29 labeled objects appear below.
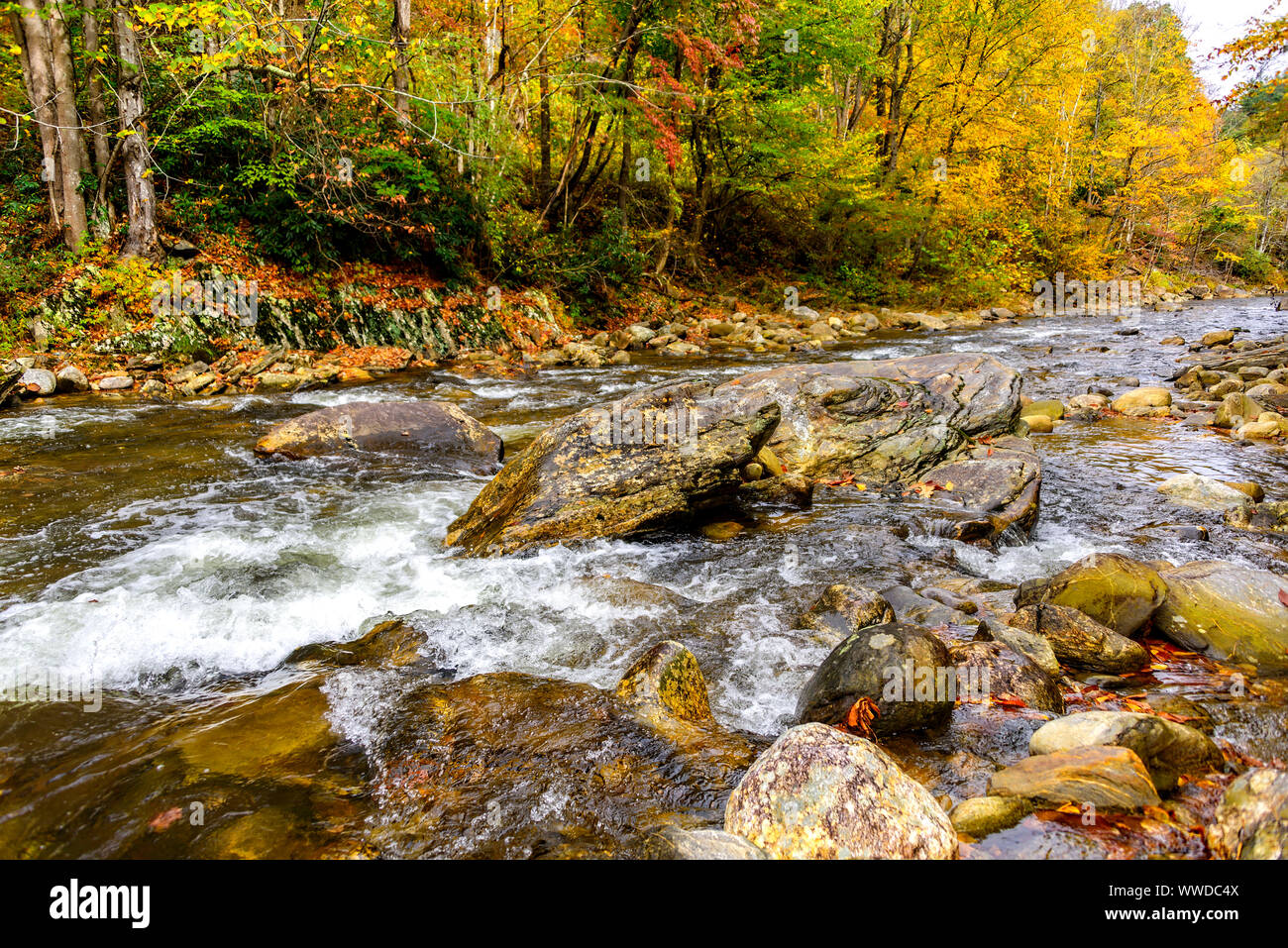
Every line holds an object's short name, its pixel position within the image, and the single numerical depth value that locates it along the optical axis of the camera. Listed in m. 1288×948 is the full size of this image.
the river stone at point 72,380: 9.77
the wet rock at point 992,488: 5.56
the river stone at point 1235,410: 8.44
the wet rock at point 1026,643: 3.52
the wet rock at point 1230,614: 3.61
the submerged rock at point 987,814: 2.32
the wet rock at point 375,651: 3.79
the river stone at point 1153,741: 2.57
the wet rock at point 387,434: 7.53
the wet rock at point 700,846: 2.17
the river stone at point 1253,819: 1.99
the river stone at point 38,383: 9.35
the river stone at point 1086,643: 3.56
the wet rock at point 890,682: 3.02
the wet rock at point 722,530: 5.77
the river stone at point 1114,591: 3.86
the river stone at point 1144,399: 9.50
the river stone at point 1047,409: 9.43
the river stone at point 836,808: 2.21
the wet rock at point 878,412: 6.88
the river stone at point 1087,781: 2.34
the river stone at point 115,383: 10.01
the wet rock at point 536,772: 2.43
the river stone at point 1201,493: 5.80
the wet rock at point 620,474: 5.53
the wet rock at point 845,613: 4.04
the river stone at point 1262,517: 5.37
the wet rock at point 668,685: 3.25
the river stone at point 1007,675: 3.23
